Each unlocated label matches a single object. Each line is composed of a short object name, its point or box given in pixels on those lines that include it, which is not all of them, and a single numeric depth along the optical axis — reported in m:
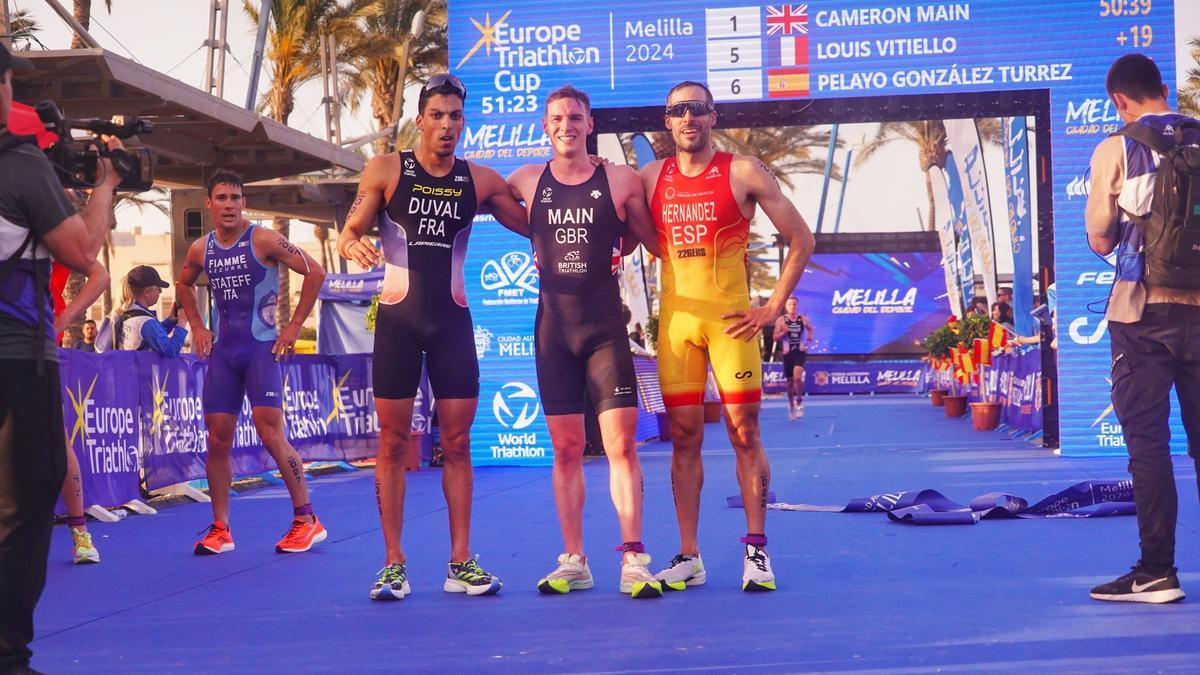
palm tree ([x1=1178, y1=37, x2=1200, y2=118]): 38.15
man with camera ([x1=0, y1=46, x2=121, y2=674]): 3.78
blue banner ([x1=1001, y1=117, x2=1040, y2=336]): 16.58
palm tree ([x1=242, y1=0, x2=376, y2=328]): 29.73
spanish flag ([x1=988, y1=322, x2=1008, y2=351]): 18.63
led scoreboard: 12.64
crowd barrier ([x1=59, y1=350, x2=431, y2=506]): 9.31
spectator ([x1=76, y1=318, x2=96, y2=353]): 18.61
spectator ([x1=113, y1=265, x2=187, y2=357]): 10.01
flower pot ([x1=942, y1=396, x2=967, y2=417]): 22.06
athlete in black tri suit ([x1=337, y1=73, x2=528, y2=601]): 5.66
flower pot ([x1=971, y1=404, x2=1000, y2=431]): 18.22
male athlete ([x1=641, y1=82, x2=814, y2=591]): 5.73
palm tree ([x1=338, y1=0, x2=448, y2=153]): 31.94
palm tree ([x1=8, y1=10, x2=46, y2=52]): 29.62
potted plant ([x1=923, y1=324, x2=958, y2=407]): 23.52
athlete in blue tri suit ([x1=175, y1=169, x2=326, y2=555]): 7.30
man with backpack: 4.96
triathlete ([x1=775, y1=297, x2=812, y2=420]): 23.02
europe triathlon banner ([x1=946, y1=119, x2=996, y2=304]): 21.50
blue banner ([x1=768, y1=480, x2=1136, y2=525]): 7.70
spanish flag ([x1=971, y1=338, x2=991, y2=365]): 19.52
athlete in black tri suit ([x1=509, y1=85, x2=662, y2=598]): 5.69
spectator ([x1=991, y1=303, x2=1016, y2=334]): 19.34
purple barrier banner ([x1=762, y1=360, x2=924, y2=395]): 38.00
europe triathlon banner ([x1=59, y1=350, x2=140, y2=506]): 9.12
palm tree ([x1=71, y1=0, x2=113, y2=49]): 24.70
